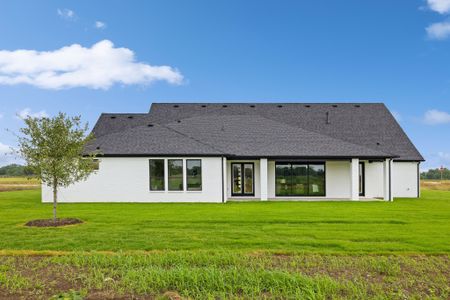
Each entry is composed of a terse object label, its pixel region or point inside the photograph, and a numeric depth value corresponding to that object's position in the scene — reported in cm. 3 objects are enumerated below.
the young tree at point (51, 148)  1228
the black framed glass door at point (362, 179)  2280
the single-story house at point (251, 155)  1959
